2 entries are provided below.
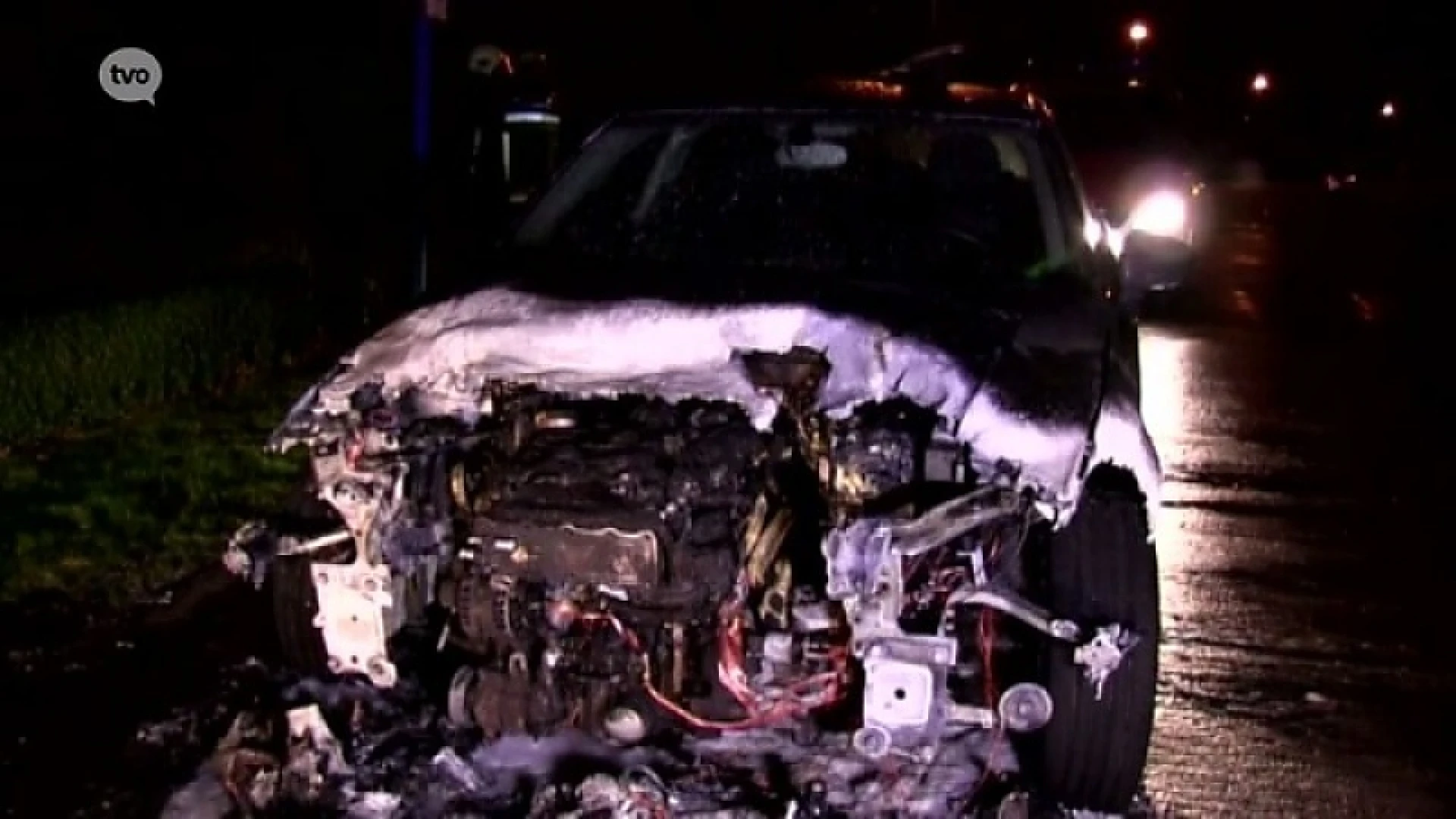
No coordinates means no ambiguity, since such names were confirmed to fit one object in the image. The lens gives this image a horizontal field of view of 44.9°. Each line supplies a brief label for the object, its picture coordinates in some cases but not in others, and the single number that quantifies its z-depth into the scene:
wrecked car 4.19
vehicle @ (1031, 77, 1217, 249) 13.39
